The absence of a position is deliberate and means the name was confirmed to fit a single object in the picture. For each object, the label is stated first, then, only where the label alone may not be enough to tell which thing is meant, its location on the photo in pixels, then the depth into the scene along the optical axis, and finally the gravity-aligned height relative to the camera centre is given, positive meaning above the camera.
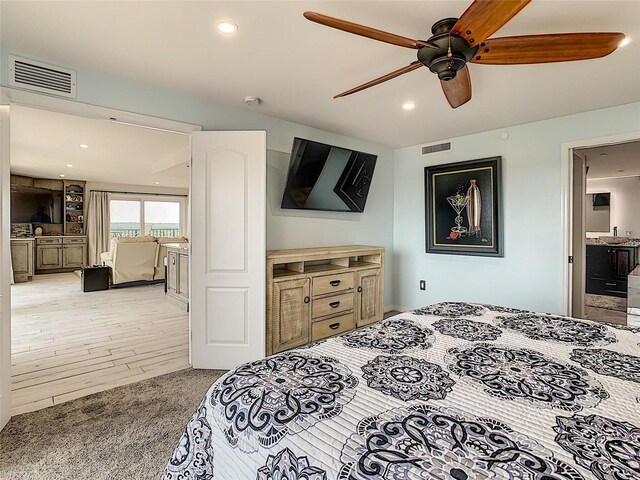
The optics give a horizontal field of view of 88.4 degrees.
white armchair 6.34 -0.38
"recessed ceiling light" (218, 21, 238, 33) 1.87 +1.23
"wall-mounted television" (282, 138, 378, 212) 3.50 +0.70
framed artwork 3.86 +0.37
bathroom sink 5.67 -0.06
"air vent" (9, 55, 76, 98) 2.20 +1.13
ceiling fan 1.34 +0.91
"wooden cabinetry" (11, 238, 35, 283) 7.15 -0.42
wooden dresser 3.11 -0.58
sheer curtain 8.66 +0.38
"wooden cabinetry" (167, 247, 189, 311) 5.05 -0.61
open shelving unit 8.55 +0.86
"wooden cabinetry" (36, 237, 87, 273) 8.07 -0.35
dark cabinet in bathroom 5.27 -0.51
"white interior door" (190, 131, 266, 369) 2.91 -0.14
